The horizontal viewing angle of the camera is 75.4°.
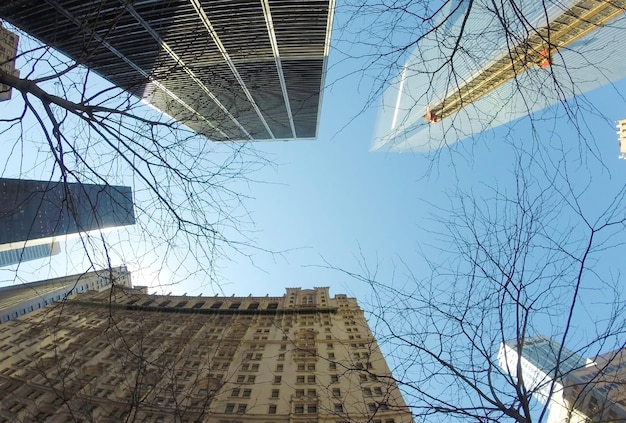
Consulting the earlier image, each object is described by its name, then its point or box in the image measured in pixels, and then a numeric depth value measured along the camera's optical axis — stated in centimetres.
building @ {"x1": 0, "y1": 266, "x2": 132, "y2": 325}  7500
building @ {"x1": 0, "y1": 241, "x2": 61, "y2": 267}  12030
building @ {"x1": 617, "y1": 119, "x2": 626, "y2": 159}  9356
